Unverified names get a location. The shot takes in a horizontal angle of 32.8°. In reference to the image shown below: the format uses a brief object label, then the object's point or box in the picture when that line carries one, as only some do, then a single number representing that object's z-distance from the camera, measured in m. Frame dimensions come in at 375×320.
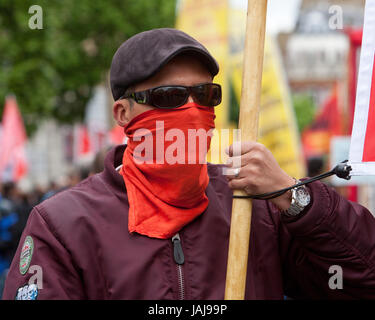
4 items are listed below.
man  1.84
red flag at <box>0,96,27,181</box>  10.96
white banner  1.83
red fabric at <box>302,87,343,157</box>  12.17
